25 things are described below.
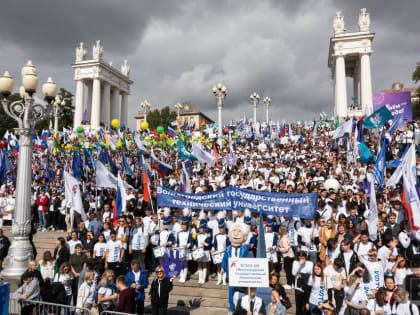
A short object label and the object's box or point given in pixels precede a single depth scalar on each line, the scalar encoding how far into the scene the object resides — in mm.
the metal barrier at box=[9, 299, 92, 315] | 5726
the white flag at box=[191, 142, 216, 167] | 15414
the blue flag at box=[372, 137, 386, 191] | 9832
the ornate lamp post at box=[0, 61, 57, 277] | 7976
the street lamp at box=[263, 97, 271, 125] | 52375
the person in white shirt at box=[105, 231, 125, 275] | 8297
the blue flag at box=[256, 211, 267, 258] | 6418
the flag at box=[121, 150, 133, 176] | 14109
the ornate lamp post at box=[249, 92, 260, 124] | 44344
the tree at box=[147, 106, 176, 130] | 79312
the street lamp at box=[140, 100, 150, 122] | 46794
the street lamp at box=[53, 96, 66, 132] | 31422
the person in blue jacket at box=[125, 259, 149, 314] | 6855
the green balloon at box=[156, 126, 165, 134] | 24228
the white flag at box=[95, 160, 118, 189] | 11477
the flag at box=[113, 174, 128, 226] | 10023
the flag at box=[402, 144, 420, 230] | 7188
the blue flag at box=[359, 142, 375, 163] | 13906
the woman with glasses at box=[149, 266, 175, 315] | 6609
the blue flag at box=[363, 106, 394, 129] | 14273
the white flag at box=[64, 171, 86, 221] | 9680
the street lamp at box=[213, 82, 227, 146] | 23762
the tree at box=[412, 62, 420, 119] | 40016
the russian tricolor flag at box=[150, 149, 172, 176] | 16102
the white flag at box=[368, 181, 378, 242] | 7562
